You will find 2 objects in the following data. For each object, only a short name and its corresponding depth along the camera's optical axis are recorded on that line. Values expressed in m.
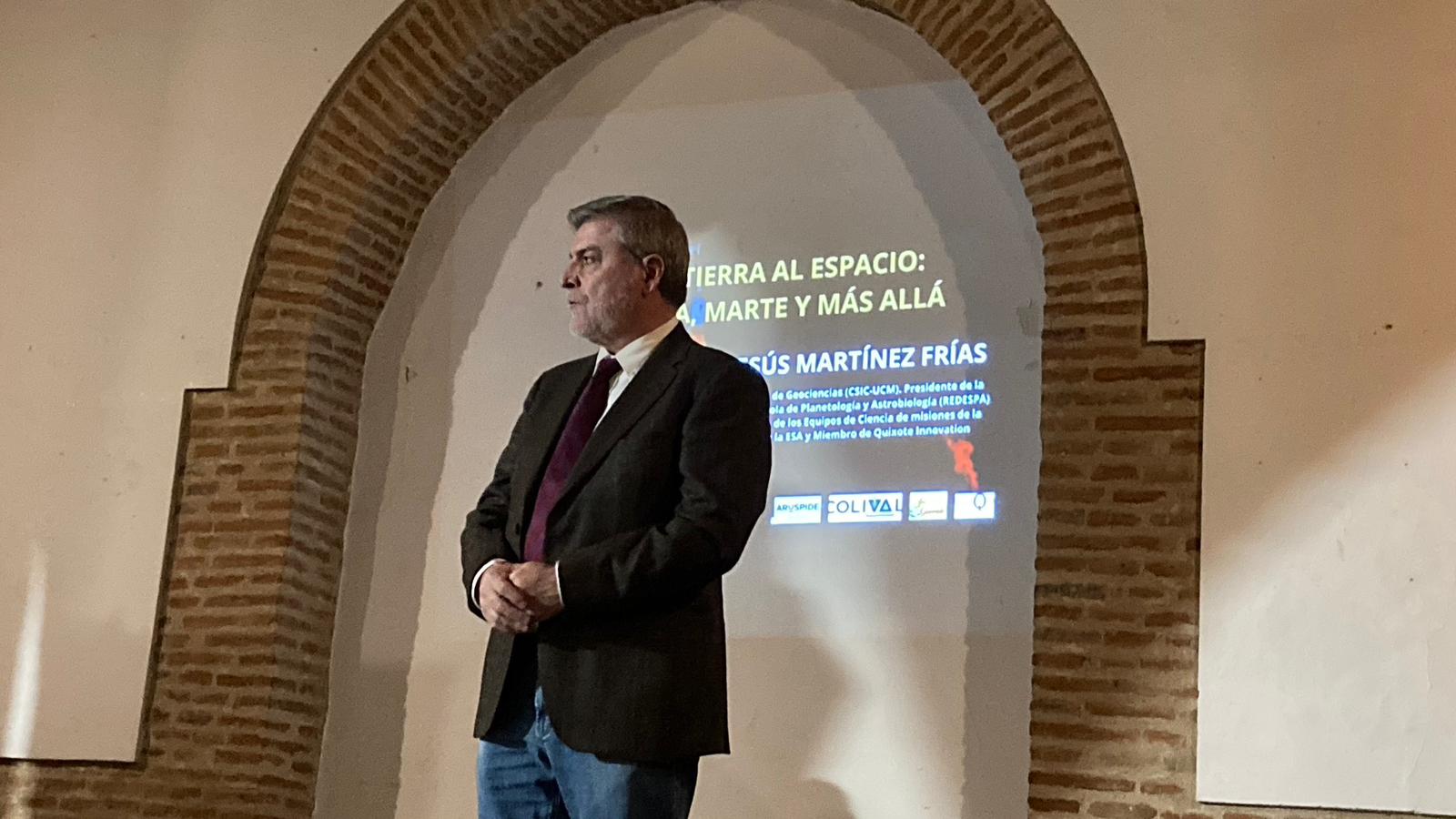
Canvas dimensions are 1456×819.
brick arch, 3.61
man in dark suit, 2.42
